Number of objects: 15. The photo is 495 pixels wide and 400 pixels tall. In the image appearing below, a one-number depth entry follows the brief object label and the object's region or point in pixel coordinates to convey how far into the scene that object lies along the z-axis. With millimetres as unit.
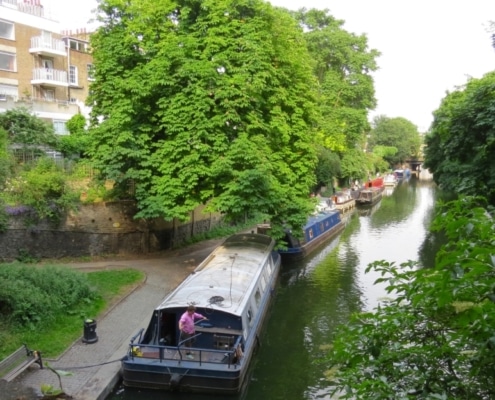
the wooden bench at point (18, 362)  10047
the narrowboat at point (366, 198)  48719
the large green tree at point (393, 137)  96312
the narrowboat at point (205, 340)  10875
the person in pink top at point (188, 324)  11383
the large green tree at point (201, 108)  18000
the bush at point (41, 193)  19109
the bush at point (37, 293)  12352
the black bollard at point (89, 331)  12414
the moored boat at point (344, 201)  42125
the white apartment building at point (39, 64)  31266
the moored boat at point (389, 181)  71800
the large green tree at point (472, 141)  13173
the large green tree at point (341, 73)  38000
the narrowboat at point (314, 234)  24641
